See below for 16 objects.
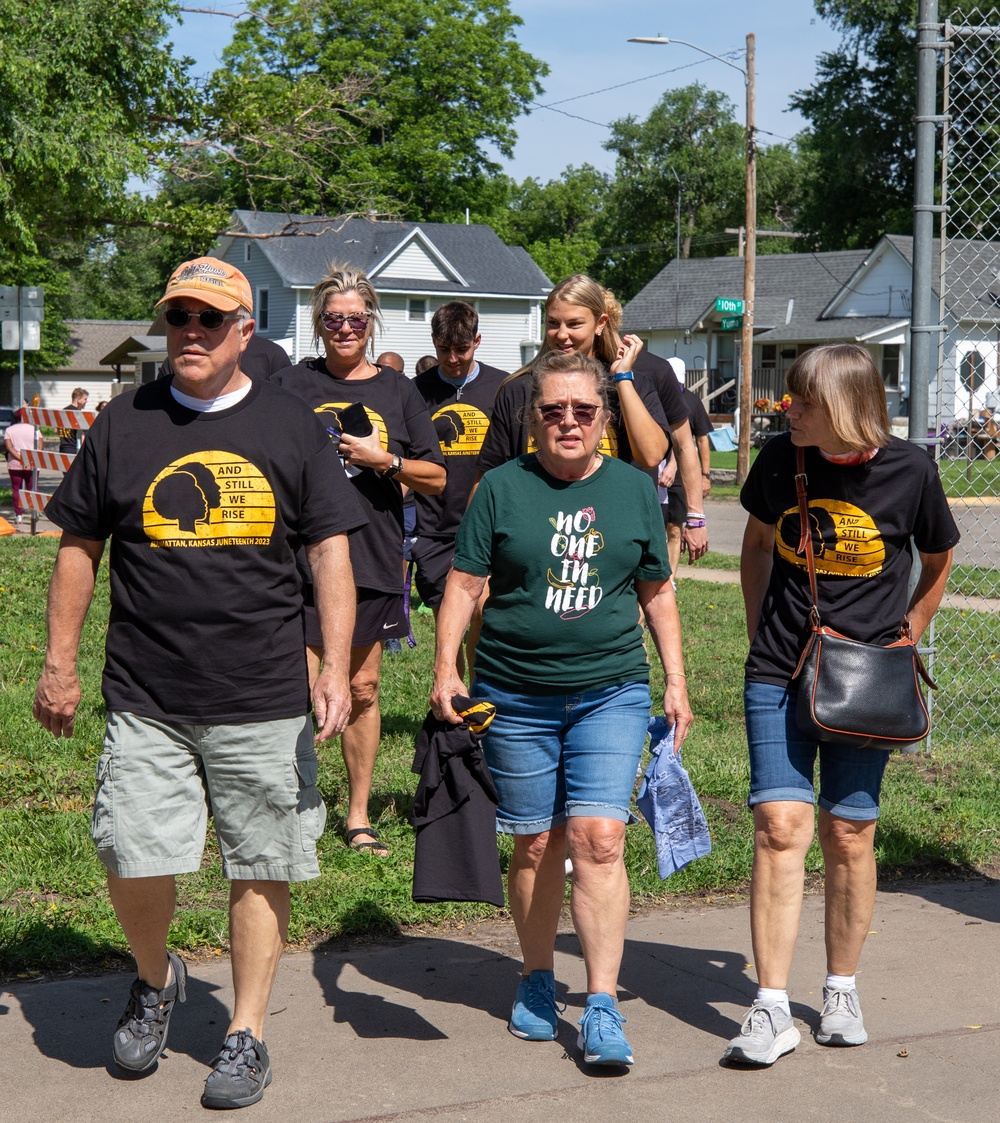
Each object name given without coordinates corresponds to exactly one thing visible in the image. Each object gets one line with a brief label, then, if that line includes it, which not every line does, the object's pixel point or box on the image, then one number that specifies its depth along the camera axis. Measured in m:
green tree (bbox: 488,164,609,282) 75.44
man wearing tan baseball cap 3.29
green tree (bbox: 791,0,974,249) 49.25
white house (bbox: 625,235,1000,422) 45.66
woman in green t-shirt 3.58
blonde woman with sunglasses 5.07
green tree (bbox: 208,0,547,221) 53.91
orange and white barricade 15.39
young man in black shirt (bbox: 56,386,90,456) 18.97
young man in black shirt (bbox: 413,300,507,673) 6.20
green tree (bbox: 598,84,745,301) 74.88
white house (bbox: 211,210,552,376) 47.47
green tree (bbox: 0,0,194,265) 15.27
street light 24.48
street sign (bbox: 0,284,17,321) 18.58
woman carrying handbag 3.63
